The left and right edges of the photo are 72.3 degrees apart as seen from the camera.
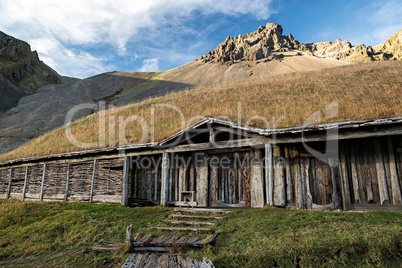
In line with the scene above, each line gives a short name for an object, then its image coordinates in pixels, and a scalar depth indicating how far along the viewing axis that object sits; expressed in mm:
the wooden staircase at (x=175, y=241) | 6449
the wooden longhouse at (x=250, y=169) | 10891
